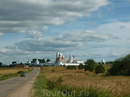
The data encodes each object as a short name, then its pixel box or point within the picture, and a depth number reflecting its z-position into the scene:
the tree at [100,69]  68.81
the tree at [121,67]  52.47
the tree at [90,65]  92.56
